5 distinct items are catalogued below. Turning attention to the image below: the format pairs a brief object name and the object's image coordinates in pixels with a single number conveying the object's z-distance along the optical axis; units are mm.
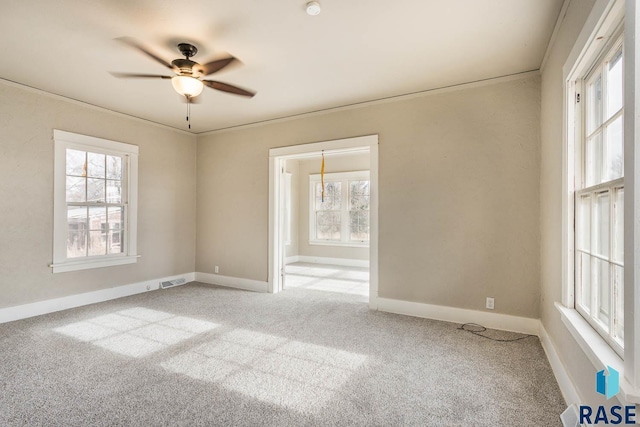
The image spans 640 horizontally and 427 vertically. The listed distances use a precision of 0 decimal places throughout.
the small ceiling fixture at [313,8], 2191
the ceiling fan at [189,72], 2613
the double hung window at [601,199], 1539
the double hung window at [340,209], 7441
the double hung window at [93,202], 3980
